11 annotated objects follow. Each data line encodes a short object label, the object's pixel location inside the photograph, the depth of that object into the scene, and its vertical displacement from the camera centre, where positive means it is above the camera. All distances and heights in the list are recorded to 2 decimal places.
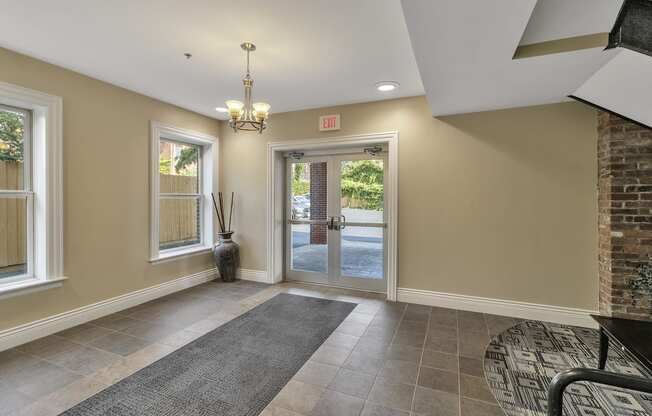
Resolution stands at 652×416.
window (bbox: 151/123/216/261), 4.05 +0.19
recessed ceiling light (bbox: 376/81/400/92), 3.42 +1.34
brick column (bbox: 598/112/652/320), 2.84 -0.11
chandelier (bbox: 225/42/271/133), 2.69 +0.84
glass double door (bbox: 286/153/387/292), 4.34 -0.24
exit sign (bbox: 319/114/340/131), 4.26 +1.14
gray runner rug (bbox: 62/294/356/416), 1.97 -1.27
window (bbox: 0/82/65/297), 2.86 +0.10
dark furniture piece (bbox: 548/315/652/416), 0.87 -0.88
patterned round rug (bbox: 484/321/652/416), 1.97 -1.27
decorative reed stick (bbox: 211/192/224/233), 4.89 -0.18
